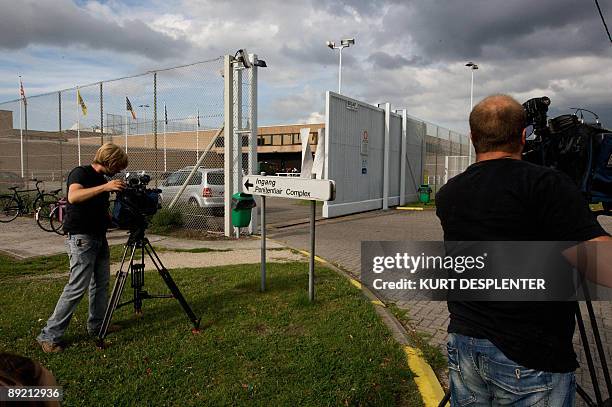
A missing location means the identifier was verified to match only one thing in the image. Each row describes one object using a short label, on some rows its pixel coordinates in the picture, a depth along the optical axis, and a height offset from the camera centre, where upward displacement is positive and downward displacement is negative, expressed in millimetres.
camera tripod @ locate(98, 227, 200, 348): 4219 -1159
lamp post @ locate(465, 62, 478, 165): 30228 +7157
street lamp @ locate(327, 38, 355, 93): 24547 +7005
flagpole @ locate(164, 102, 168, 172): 11281 +1324
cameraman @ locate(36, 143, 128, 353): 4125 -509
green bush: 11477 -1226
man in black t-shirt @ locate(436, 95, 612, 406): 1648 -228
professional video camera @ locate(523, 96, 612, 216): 2561 +158
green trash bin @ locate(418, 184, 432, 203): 21625 -869
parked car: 11766 -429
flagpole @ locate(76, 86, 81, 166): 14577 +1099
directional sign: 4984 -163
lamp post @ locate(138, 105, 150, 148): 11728 +1048
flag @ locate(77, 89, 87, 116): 14188 +2108
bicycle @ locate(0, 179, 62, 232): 13891 -993
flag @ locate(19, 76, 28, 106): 18403 +3168
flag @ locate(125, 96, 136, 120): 12137 +1690
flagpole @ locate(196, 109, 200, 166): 11022 +812
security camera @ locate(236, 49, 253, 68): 10203 +2553
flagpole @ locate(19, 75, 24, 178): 17405 +1301
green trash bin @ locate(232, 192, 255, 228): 7031 -737
